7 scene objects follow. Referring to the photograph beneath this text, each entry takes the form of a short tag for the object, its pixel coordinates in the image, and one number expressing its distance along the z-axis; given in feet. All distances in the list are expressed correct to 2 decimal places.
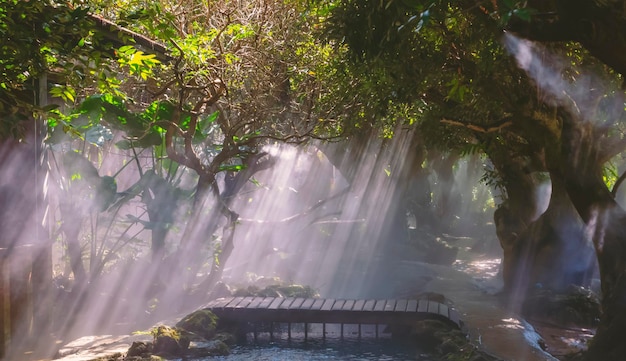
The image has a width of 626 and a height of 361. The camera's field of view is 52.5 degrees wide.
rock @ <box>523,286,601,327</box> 42.70
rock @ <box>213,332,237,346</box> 33.45
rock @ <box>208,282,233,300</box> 50.49
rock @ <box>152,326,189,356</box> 29.50
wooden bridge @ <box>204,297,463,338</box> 35.09
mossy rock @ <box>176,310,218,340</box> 33.35
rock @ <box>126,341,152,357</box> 28.71
